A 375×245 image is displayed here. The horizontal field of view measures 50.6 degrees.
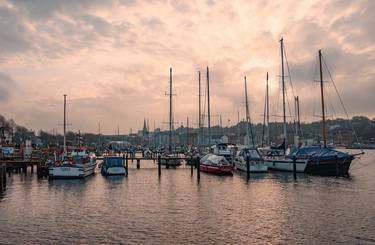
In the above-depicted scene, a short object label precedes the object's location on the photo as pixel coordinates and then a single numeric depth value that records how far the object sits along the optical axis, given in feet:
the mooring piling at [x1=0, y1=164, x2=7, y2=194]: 124.66
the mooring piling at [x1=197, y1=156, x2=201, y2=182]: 162.93
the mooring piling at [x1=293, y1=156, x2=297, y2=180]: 163.45
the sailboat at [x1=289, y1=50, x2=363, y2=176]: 176.93
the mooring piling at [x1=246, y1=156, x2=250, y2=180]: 167.79
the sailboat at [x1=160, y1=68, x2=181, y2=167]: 225.76
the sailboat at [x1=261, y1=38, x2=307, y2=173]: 187.62
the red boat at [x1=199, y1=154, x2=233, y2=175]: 180.29
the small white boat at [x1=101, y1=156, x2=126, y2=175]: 178.60
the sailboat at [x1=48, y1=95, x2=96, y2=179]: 156.66
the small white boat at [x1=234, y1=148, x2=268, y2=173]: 185.26
